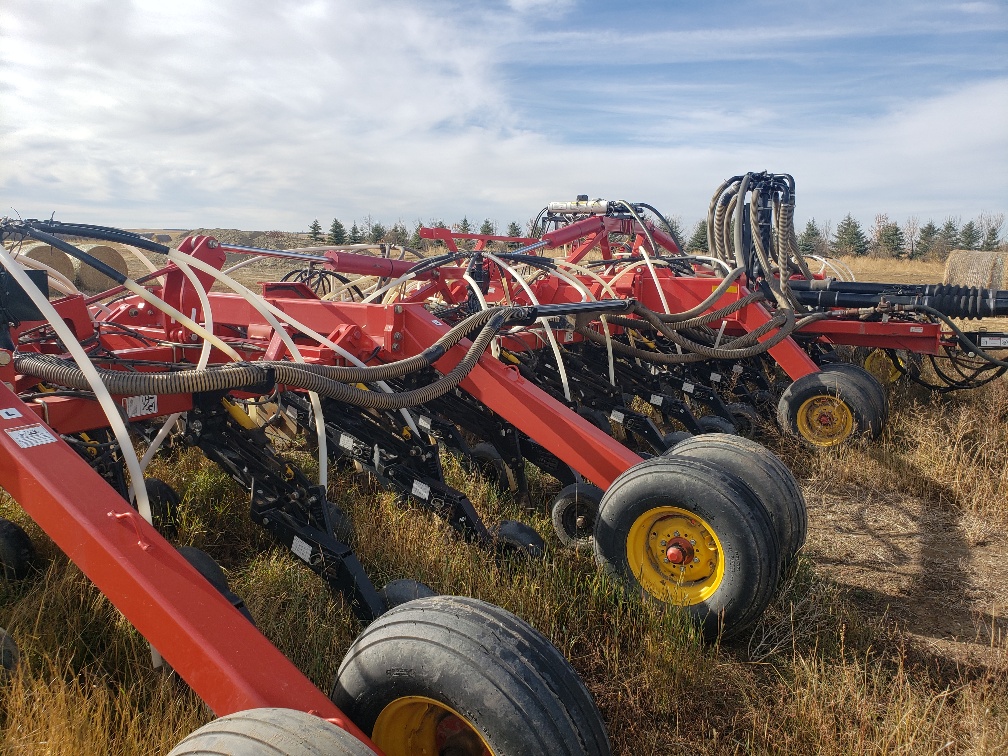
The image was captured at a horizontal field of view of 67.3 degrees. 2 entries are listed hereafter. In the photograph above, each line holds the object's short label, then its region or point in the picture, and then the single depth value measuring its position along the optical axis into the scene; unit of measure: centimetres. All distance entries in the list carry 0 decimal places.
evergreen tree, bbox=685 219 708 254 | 3345
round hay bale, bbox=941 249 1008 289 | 1817
